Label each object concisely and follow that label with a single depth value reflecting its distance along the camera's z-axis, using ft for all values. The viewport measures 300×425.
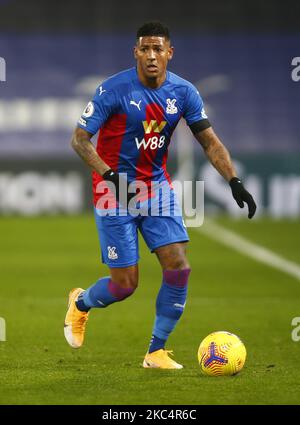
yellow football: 46.37
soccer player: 48.32
